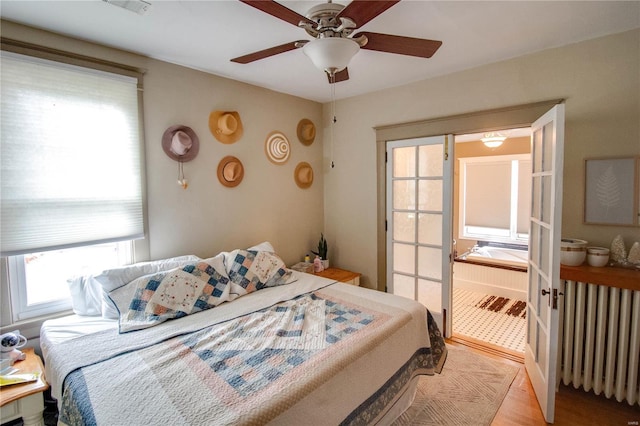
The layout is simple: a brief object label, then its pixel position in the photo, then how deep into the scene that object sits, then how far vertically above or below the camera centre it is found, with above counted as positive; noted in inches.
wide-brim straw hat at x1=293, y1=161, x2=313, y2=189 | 139.2 +8.6
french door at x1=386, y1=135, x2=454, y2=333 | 116.0 -11.1
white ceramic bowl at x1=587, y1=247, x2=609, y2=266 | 81.6 -17.1
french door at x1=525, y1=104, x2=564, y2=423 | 71.0 -16.8
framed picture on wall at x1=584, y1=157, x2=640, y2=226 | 80.1 -0.1
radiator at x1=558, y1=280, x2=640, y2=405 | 76.5 -38.5
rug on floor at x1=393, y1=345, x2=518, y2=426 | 78.8 -56.7
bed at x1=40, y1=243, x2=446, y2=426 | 47.6 -30.3
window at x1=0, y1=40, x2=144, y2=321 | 71.7 +6.9
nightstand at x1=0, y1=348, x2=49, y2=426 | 55.2 -37.4
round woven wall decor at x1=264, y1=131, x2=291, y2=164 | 127.0 +19.4
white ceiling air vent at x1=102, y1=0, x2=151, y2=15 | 64.6 +40.4
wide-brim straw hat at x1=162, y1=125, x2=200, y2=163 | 96.3 +16.6
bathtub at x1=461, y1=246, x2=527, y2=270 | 167.5 -36.9
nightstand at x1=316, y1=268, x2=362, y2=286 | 128.2 -34.5
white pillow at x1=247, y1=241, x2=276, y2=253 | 109.6 -18.8
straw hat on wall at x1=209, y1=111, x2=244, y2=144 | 108.1 +24.7
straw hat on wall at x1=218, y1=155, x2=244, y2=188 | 111.6 +8.5
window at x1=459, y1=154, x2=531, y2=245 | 183.6 -3.8
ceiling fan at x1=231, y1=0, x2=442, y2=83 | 52.8 +30.3
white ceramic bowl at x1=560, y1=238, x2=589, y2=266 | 82.9 -16.5
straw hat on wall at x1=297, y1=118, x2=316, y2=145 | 139.1 +28.3
